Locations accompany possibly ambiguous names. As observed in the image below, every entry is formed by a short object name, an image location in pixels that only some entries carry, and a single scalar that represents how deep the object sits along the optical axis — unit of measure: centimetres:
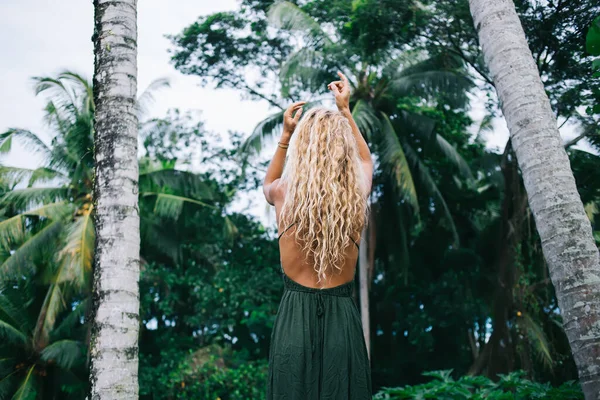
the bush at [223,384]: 1438
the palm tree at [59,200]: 1398
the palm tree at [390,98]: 1478
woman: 232
